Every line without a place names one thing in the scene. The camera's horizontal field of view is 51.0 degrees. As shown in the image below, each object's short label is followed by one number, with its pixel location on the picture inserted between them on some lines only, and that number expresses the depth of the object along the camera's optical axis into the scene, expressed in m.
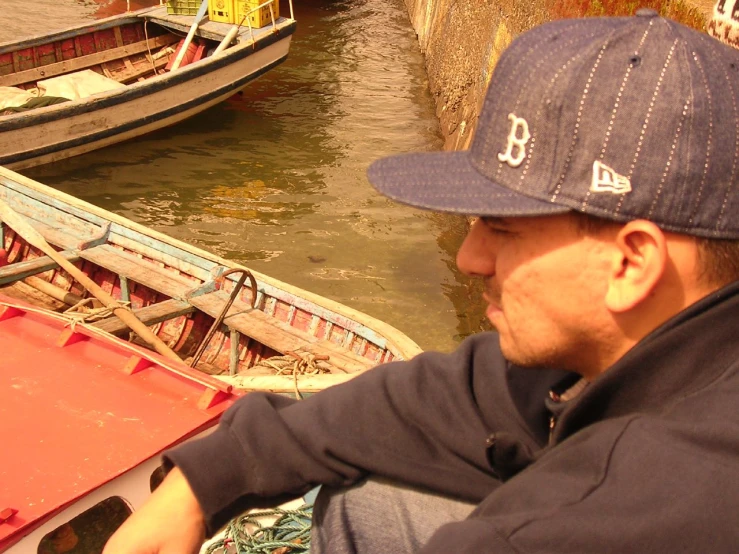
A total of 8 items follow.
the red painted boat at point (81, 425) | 2.64
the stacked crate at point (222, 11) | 10.29
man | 0.96
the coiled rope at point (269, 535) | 2.54
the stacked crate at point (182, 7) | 10.62
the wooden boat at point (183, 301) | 4.19
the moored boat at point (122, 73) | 8.01
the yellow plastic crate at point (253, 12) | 10.21
